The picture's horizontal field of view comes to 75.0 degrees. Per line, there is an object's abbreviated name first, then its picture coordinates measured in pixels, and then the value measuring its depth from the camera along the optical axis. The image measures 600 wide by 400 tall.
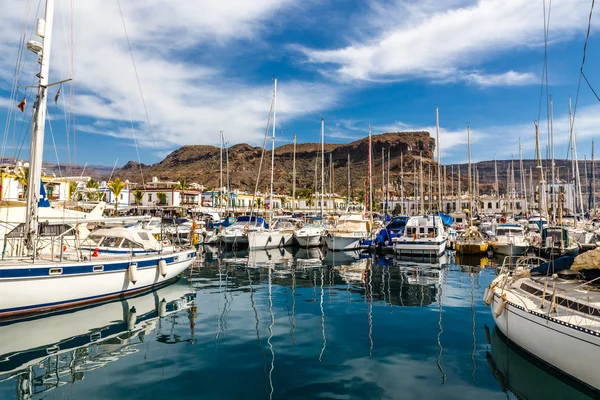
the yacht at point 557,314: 7.67
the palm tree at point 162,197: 90.80
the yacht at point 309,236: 41.84
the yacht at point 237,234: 41.16
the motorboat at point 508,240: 34.34
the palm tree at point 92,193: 68.90
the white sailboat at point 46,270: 13.16
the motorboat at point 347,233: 38.50
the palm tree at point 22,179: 35.06
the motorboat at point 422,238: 33.22
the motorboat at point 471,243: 35.08
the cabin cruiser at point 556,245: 28.21
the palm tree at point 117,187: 61.09
